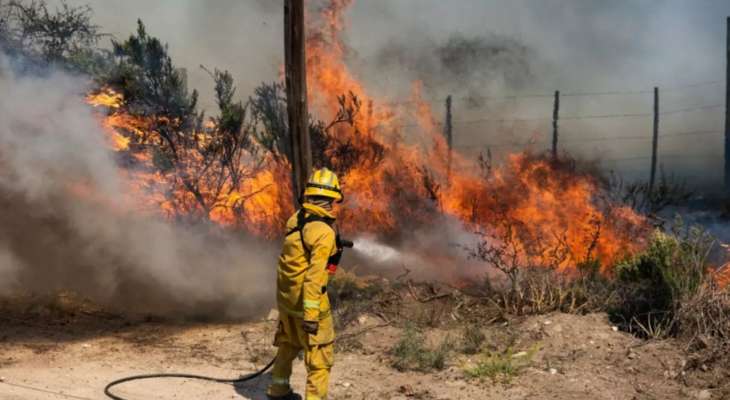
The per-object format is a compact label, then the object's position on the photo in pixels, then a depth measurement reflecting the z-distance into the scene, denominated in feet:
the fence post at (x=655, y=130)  61.67
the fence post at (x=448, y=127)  58.29
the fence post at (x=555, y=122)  59.00
